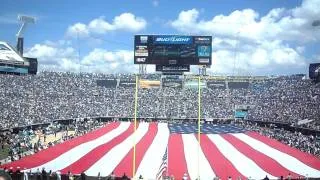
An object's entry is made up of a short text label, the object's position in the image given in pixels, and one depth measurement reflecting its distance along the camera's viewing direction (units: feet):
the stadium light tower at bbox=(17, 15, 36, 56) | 243.34
